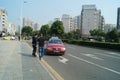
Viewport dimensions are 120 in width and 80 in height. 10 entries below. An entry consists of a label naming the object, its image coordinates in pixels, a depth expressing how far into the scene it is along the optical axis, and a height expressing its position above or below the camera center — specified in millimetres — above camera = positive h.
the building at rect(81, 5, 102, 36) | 65710 +12256
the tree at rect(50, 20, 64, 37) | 41934 +3818
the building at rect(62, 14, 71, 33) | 76394 +11990
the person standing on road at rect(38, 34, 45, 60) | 7619 -387
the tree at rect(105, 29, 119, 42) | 40823 +1102
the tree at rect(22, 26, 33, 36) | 56546 +3545
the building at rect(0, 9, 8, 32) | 67639 +12653
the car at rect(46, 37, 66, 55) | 9461 -917
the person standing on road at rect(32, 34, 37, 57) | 8565 -359
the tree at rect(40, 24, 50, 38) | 52254 +4594
